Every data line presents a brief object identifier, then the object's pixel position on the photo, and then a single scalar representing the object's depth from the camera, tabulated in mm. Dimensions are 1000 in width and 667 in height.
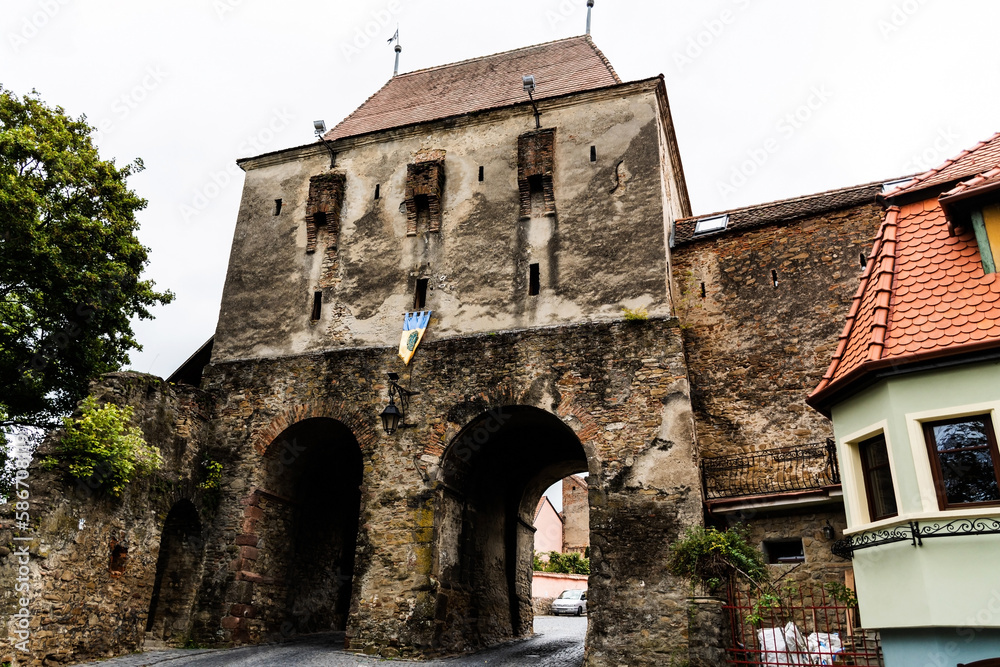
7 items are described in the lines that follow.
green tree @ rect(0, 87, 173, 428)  15258
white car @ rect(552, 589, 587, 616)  27172
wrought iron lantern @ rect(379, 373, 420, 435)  12984
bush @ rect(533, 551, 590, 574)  33469
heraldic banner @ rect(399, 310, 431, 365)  13852
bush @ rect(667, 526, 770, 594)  9461
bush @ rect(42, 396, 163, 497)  11086
